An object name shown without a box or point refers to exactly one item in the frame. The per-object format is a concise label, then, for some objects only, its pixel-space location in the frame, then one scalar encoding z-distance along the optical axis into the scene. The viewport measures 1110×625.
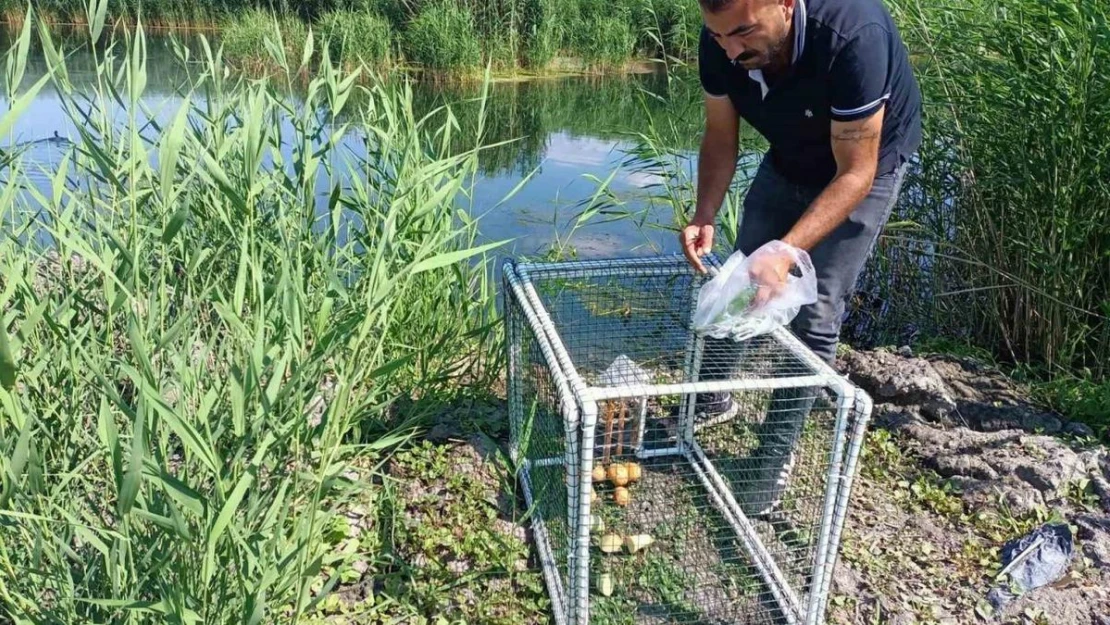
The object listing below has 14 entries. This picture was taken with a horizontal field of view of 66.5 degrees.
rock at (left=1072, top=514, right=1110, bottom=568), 2.12
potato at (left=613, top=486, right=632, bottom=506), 2.26
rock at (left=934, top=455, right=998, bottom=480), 2.46
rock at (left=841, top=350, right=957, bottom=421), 2.82
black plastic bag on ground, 2.06
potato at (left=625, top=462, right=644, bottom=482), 2.31
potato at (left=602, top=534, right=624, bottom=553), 2.10
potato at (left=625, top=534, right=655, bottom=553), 2.14
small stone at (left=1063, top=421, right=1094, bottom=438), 2.65
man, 1.87
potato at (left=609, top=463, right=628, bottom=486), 2.29
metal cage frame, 1.60
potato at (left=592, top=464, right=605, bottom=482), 2.23
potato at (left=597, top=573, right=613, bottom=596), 2.02
